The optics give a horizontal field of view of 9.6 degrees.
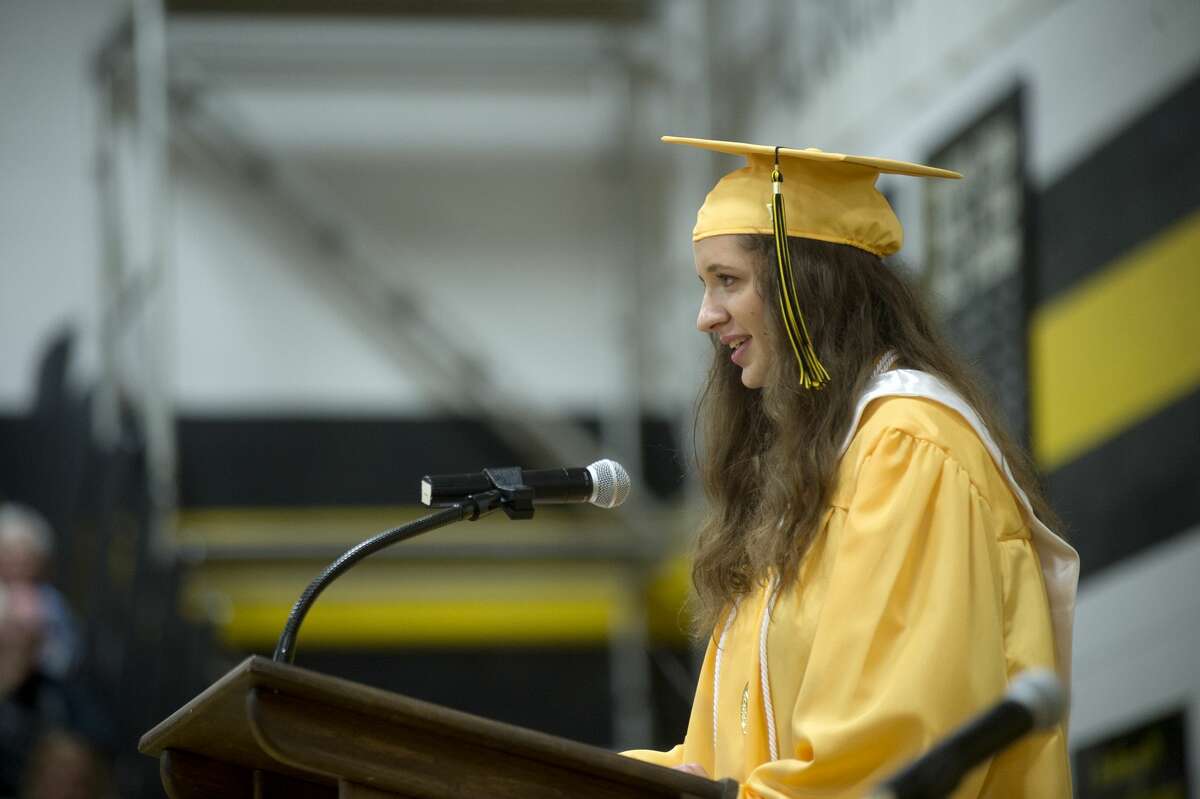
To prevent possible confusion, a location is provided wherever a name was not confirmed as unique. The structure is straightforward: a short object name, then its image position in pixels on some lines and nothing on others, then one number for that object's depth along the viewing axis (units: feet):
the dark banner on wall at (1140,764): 25.75
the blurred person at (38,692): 34.92
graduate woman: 21.73
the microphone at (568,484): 22.14
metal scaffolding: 45.28
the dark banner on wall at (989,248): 27.27
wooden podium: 21.26
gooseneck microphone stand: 21.92
